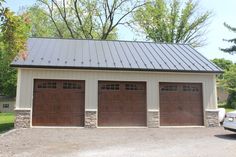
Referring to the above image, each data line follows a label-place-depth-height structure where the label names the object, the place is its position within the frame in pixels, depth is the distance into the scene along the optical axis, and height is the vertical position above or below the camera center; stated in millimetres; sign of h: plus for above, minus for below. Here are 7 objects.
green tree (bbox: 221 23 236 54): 41438 +7752
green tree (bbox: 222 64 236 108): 36253 +2590
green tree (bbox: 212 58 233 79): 63625 +8839
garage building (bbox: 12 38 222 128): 16391 +836
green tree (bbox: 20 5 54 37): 38250 +10397
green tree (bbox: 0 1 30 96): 6780 +1661
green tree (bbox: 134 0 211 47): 40469 +10520
